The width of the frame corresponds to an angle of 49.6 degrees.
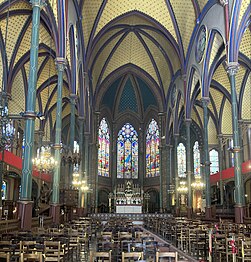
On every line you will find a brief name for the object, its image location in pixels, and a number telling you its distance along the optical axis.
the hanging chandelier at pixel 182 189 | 26.10
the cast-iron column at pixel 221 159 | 27.82
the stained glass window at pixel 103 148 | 35.04
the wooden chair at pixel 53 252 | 5.86
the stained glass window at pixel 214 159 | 34.15
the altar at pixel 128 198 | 27.45
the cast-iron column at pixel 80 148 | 22.36
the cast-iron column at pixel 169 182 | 30.17
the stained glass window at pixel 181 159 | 36.39
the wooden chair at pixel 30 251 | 4.78
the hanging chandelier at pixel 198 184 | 24.61
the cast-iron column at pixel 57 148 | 13.87
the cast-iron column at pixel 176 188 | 26.54
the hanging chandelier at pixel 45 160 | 14.12
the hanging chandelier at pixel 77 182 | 21.29
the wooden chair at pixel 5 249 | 4.80
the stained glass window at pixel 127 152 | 36.41
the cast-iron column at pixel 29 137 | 9.55
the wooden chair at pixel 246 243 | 6.58
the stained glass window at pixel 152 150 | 35.31
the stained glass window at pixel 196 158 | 35.81
